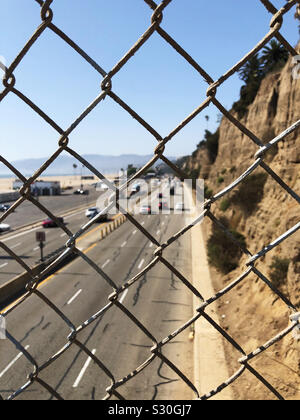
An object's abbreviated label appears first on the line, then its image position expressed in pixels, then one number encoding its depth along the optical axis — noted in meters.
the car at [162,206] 45.50
